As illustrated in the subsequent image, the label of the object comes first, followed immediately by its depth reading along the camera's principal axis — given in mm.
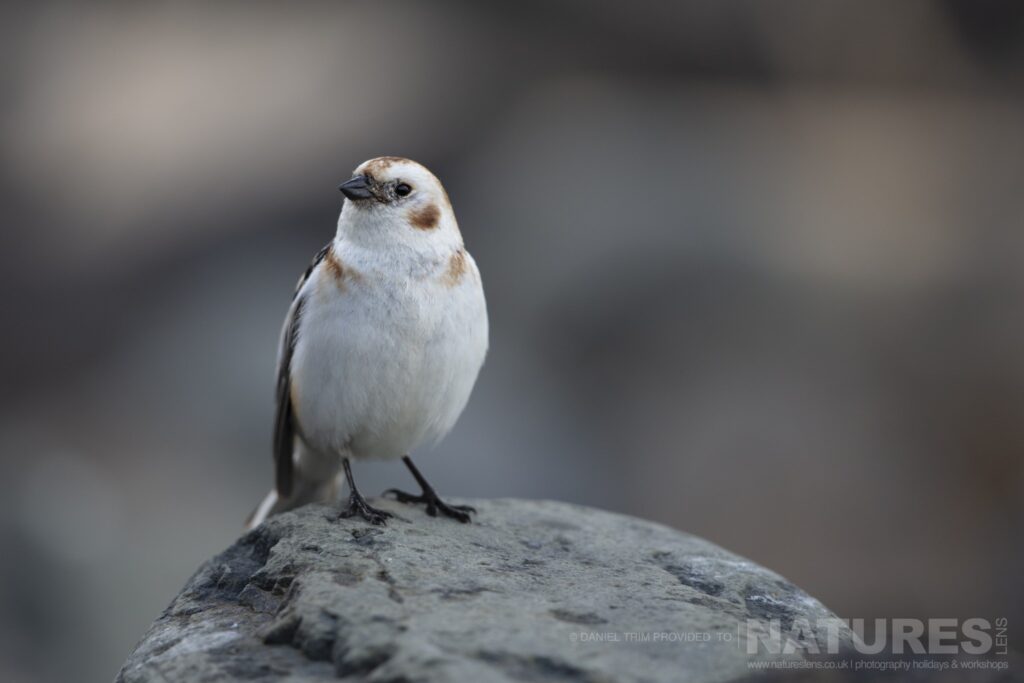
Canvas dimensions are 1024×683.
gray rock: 6500
